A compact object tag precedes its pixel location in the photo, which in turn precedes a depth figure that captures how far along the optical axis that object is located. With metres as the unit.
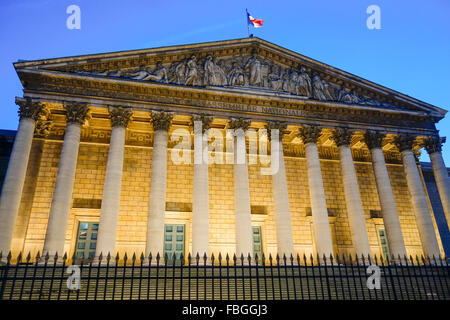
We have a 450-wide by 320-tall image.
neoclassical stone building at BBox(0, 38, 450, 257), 14.52
